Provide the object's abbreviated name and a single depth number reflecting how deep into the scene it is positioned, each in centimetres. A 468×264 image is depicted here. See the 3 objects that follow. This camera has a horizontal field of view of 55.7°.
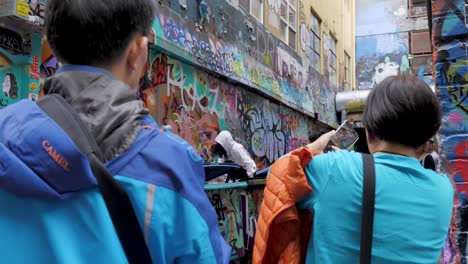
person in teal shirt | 165
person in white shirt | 731
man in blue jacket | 93
